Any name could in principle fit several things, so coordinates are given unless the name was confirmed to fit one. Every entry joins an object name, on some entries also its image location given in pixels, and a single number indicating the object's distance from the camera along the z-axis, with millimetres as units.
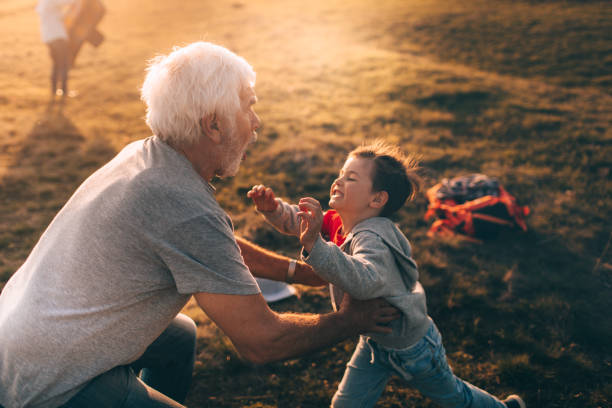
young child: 2588
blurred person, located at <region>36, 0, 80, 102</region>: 10586
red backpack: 5496
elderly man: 2016
